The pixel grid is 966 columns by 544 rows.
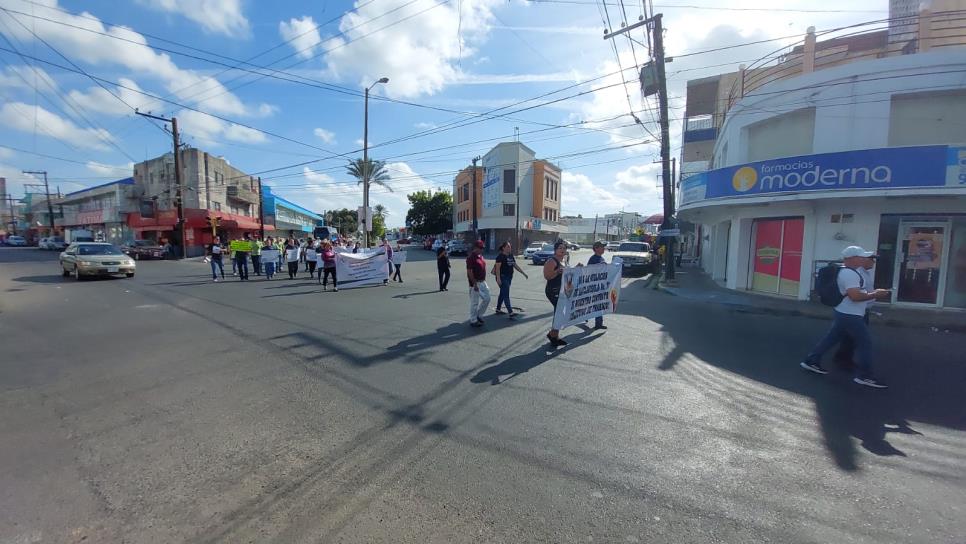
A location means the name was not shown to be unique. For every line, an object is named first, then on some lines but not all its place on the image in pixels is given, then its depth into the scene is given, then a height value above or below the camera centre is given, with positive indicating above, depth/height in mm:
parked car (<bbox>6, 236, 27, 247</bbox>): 50156 -1114
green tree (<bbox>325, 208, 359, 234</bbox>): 82312 +3648
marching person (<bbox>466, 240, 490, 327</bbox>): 7824 -909
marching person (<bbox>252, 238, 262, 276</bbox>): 16500 -795
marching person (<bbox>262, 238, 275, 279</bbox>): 16100 -1185
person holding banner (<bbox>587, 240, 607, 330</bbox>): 7914 -259
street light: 23484 +3524
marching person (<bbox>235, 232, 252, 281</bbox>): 15570 -945
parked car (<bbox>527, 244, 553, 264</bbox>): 28703 -939
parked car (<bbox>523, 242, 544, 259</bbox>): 33538 -596
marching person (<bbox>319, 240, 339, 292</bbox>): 13281 -747
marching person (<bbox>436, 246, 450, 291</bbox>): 13266 -840
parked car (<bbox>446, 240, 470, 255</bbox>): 39062 -723
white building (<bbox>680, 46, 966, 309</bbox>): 9930 +1895
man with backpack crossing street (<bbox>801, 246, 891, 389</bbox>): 4965 -793
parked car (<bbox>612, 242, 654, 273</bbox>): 20516 -579
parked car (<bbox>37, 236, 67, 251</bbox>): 38656 -1005
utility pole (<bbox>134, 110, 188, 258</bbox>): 27922 +4029
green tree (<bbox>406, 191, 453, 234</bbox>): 58906 +4204
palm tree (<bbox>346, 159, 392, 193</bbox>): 37656 +6394
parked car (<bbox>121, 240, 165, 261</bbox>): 28203 -1083
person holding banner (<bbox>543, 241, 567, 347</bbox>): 7238 -513
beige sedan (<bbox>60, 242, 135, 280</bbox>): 14883 -1010
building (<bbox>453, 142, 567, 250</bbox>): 43125 +4987
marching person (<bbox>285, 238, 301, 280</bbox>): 15994 -847
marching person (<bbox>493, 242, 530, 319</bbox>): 8592 -634
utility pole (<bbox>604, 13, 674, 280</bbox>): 14141 +4338
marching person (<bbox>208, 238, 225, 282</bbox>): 15234 -797
